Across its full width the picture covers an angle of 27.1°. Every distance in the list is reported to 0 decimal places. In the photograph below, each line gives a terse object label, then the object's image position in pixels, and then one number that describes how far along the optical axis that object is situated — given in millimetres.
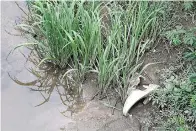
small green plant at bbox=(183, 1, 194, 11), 3980
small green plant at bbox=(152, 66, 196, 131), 3326
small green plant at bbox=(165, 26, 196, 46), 3671
